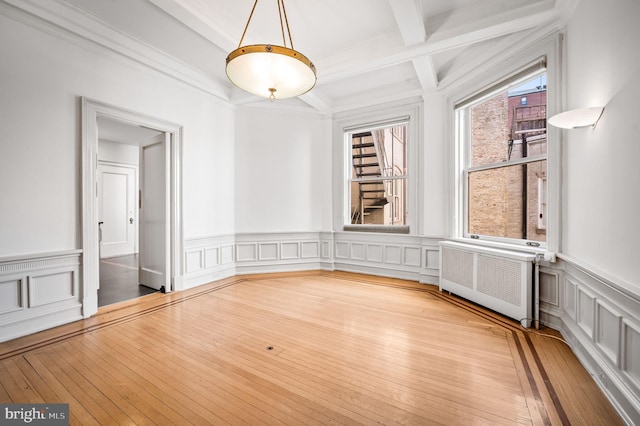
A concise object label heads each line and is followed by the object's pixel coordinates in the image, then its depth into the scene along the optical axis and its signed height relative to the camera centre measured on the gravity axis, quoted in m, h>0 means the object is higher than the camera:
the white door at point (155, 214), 4.02 -0.07
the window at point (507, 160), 3.04 +0.62
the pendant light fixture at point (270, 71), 2.00 +1.07
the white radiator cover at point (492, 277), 2.81 -0.79
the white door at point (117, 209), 6.96 +0.01
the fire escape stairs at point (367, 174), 5.66 +0.80
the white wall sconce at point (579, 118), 2.00 +0.68
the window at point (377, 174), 5.11 +0.72
